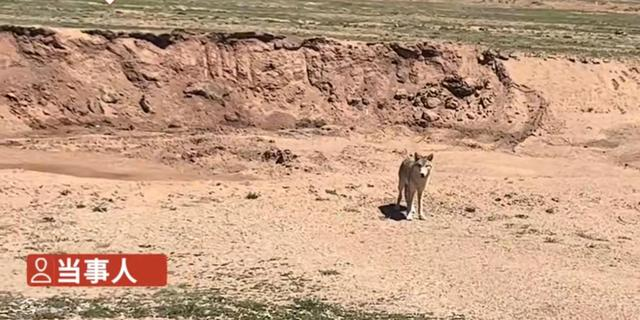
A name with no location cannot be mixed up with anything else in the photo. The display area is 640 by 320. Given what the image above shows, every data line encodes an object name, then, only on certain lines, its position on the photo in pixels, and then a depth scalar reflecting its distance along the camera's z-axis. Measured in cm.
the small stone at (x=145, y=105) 2728
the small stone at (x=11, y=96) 2648
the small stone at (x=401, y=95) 2906
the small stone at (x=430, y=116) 2862
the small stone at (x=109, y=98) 2723
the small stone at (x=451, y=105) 2907
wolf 1806
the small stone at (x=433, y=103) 2896
